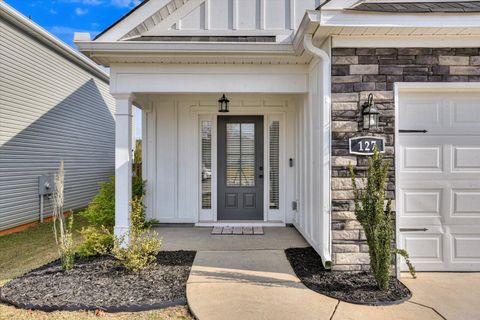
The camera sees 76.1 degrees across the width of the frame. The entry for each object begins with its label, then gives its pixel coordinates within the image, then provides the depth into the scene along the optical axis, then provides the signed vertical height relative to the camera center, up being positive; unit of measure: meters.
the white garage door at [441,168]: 3.49 -0.10
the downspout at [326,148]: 3.39 +0.13
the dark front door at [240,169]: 5.79 -0.18
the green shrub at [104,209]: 4.65 -0.76
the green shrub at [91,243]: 3.92 -1.08
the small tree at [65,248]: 3.51 -1.03
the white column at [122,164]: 4.19 -0.06
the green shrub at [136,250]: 3.38 -1.02
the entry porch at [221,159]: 5.68 +0.01
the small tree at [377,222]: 2.87 -0.59
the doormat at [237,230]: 5.16 -1.23
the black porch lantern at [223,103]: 5.33 +0.98
